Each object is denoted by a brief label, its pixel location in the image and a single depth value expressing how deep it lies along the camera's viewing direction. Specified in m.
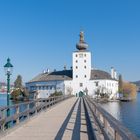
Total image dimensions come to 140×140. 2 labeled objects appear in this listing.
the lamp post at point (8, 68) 8.56
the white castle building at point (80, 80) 61.43
